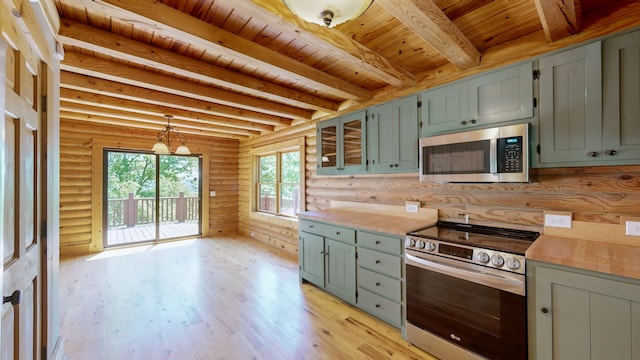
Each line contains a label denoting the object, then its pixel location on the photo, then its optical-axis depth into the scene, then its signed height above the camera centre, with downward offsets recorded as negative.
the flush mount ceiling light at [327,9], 1.01 +0.71
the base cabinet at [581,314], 1.29 -0.74
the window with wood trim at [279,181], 4.93 -0.01
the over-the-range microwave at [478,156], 1.85 +0.20
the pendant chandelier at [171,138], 4.11 +0.91
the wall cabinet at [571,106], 1.61 +0.49
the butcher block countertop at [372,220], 2.40 -0.44
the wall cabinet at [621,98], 1.50 +0.50
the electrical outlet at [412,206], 2.86 -0.30
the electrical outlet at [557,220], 1.94 -0.32
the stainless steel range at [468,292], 1.62 -0.81
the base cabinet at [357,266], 2.31 -0.91
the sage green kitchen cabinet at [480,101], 1.88 +0.66
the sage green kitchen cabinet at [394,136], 2.55 +0.47
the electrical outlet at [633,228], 1.70 -0.33
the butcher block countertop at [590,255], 1.34 -0.45
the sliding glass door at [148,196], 5.23 -0.35
